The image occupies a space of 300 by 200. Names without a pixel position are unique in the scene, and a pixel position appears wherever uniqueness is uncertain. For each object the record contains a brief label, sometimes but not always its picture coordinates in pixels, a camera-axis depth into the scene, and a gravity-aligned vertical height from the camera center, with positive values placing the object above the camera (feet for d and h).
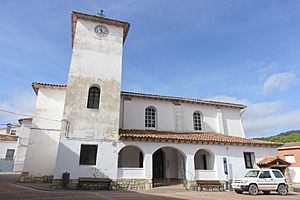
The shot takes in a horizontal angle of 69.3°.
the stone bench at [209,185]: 52.01 -2.85
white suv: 45.83 -2.04
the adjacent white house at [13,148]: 90.74 +10.83
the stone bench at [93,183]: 45.06 -2.14
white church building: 48.70 +10.06
